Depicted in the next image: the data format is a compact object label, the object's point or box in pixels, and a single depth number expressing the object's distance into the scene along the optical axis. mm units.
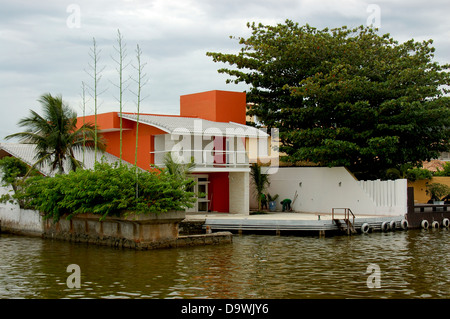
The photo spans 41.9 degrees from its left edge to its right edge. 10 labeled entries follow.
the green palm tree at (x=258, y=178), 32969
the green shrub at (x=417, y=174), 39188
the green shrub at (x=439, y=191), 37781
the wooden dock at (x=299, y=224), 26172
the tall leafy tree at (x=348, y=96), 31531
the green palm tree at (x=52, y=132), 27844
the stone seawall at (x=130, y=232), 21141
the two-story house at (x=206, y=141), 30094
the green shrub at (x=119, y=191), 20734
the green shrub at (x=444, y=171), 43225
